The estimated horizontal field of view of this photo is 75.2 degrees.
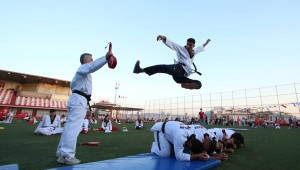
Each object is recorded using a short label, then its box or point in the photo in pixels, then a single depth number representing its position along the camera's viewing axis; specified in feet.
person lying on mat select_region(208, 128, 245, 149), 18.77
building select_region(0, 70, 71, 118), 115.96
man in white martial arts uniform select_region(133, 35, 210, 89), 16.44
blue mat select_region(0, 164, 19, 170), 9.69
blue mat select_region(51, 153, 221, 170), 10.64
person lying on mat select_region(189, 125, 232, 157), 13.80
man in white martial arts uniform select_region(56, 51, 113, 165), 12.56
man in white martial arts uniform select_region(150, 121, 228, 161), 12.59
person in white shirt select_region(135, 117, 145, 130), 58.41
